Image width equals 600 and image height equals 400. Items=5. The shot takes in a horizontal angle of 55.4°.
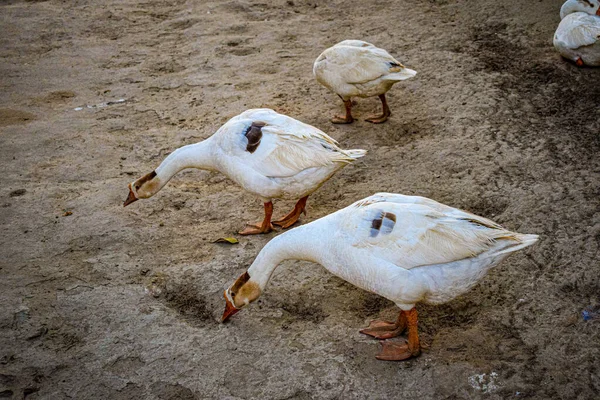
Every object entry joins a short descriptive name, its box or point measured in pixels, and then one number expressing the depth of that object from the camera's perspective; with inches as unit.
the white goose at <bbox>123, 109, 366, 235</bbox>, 164.7
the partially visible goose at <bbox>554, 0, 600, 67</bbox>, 231.3
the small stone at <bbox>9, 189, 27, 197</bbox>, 190.5
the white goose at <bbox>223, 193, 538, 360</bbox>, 124.3
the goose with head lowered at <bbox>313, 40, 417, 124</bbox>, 211.5
